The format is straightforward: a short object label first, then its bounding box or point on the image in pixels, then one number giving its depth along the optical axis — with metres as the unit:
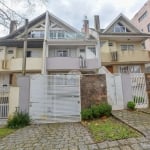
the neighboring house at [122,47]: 19.75
